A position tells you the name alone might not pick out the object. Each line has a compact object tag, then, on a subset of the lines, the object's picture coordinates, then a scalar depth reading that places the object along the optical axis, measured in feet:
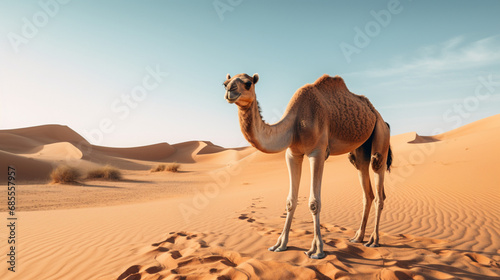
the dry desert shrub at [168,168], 94.99
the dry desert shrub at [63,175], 54.80
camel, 11.44
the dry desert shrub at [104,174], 66.28
